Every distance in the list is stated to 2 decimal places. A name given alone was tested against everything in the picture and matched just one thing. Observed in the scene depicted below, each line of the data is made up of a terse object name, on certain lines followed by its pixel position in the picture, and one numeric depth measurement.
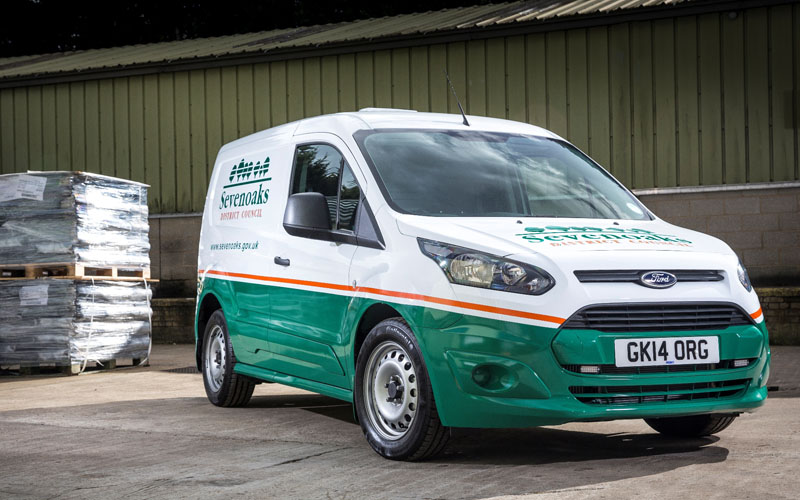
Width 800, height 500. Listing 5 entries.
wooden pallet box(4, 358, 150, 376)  12.46
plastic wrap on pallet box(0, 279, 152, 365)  12.35
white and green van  5.67
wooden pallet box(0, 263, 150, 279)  12.38
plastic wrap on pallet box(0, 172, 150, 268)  12.34
